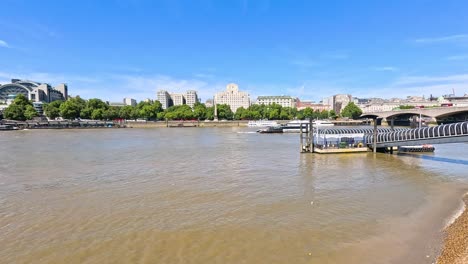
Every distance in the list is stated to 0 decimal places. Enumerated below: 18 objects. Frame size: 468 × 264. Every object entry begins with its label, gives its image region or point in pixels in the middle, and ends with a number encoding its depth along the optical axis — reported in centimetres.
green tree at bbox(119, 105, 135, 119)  14875
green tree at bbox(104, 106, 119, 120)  13716
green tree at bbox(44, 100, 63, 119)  12988
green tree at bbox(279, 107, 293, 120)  16538
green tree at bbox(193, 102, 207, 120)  15851
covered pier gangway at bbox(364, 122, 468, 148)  2688
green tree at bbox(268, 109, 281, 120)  16244
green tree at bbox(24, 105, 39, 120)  12169
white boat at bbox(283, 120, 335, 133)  9331
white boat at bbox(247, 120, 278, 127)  12133
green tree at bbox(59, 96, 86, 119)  12662
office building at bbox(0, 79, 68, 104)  19550
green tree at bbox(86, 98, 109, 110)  13662
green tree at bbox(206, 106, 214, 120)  16215
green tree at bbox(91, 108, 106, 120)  13212
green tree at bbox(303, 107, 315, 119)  18232
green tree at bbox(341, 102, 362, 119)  17388
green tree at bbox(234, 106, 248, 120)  16385
